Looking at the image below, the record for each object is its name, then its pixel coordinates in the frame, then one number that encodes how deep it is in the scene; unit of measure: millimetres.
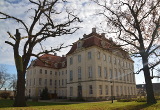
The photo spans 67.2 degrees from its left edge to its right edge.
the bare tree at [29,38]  11572
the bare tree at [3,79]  45064
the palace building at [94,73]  22284
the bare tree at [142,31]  11653
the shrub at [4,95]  29835
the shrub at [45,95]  28228
